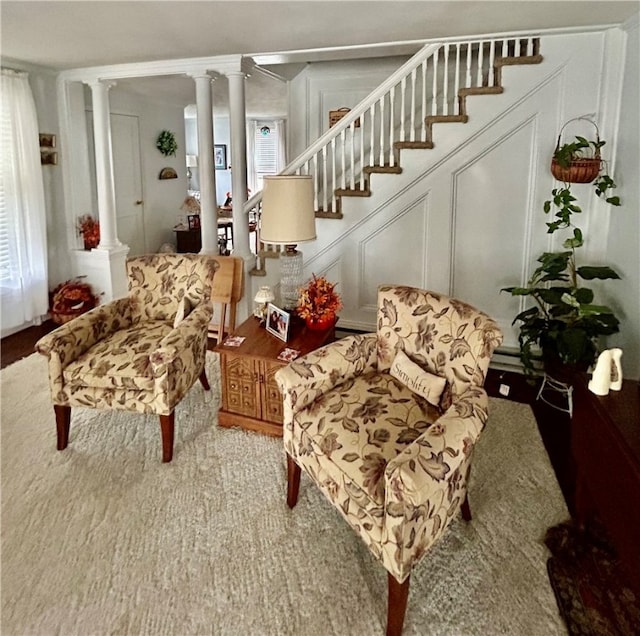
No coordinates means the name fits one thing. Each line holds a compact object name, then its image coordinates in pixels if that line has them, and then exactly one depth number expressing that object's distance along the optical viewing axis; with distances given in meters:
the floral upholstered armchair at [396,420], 1.66
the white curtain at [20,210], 4.30
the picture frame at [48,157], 4.78
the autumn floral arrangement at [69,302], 4.72
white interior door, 5.98
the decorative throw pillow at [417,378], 2.14
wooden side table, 2.78
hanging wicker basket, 3.34
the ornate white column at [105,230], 4.84
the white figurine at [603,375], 1.91
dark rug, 1.76
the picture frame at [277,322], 2.84
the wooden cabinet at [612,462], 1.57
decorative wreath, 6.78
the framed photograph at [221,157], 10.31
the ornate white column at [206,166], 4.35
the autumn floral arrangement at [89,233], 5.11
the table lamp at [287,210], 2.87
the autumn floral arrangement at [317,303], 2.93
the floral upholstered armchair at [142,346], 2.63
